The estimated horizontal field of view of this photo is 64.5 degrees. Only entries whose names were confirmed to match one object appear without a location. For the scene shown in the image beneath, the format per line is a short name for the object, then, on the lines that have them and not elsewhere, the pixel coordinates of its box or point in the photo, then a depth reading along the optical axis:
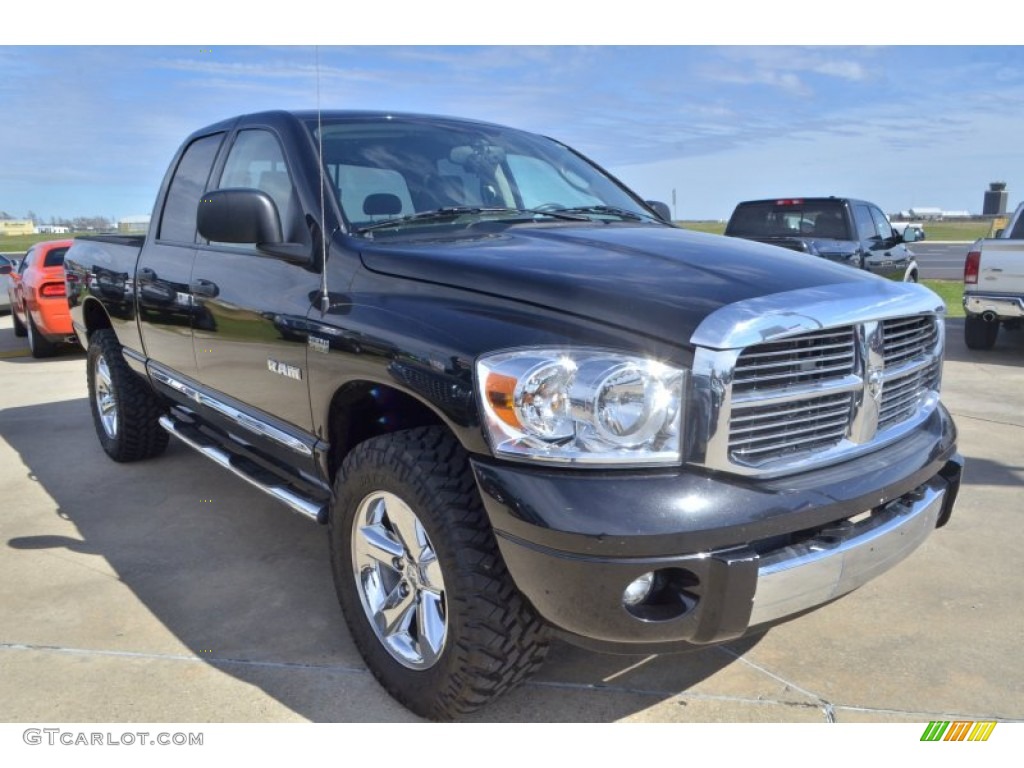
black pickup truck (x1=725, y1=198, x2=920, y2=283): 9.68
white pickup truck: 8.40
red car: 9.59
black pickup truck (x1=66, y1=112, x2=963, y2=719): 2.01
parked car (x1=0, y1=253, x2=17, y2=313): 14.55
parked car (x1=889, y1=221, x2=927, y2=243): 10.59
